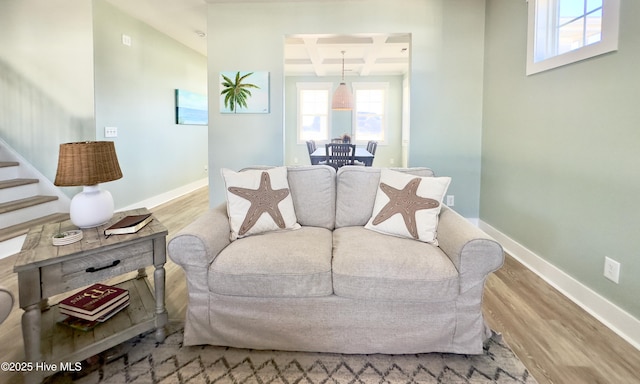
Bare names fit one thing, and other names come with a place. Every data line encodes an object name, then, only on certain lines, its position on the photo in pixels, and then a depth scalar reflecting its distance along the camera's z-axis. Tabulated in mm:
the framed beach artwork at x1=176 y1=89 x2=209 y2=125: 5879
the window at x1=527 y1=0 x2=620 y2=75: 1952
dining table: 4831
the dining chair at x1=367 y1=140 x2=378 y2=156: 5766
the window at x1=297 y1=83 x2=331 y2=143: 8414
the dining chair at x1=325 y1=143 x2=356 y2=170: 4623
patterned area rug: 1531
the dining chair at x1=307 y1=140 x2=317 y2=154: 5652
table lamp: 1667
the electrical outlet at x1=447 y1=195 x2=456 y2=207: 3824
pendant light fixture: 6000
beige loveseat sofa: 1620
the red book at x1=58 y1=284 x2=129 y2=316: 1692
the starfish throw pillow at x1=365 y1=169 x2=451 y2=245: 1958
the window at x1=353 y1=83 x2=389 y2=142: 8359
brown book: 1672
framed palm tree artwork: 3883
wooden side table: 1368
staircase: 3104
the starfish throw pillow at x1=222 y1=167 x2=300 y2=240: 1997
